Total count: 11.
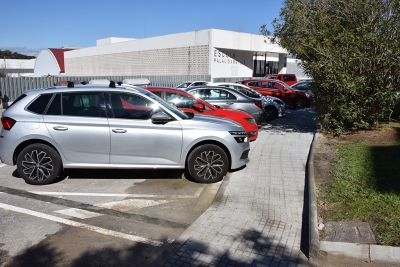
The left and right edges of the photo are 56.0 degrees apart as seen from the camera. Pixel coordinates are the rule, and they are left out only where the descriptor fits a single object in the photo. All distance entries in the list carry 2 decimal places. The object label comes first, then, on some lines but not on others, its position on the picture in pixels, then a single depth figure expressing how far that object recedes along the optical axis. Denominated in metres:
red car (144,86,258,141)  10.23
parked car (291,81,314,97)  22.47
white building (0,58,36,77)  76.19
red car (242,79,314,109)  20.16
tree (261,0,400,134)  9.93
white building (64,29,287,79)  33.72
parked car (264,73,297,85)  28.26
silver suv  6.69
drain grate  4.48
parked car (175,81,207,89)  21.92
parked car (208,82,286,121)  15.30
